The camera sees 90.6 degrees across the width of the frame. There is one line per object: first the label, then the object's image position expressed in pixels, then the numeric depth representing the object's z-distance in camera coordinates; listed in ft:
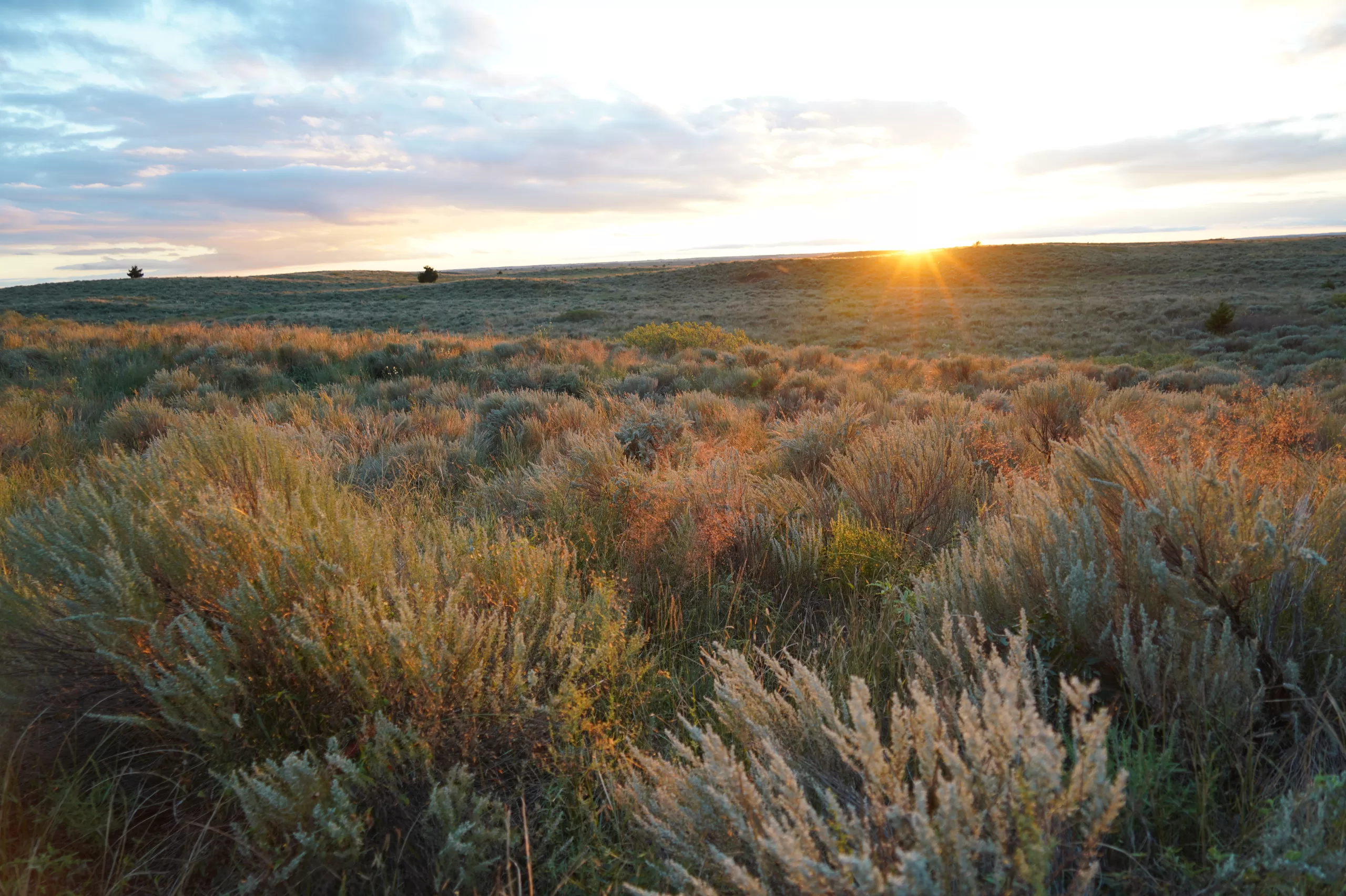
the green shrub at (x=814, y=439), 15.81
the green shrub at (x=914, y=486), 11.52
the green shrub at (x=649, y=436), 16.51
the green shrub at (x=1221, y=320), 70.74
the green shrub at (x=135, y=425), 18.83
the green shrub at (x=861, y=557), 9.80
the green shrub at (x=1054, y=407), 18.85
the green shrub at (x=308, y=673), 5.14
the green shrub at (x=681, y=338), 51.67
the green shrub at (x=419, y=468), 14.46
